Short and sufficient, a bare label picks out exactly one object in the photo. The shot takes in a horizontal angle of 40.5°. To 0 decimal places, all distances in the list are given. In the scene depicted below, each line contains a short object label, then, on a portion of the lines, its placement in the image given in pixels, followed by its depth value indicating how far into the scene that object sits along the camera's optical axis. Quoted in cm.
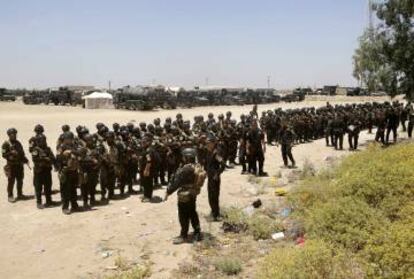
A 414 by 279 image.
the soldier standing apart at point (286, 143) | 1743
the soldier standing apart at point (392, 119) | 2428
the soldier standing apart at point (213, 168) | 1053
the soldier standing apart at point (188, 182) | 918
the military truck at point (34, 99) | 5797
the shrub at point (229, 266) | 838
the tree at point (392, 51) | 2436
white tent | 5031
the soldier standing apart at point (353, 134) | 2297
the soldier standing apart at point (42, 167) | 1214
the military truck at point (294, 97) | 7081
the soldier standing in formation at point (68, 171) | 1160
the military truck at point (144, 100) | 4734
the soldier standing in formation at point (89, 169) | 1205
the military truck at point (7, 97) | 6292
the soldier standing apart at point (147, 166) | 1245
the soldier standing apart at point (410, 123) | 2577
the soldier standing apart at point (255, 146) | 1586
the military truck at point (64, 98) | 5538
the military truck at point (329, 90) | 8402
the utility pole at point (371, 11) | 2565
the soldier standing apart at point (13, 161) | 1263
